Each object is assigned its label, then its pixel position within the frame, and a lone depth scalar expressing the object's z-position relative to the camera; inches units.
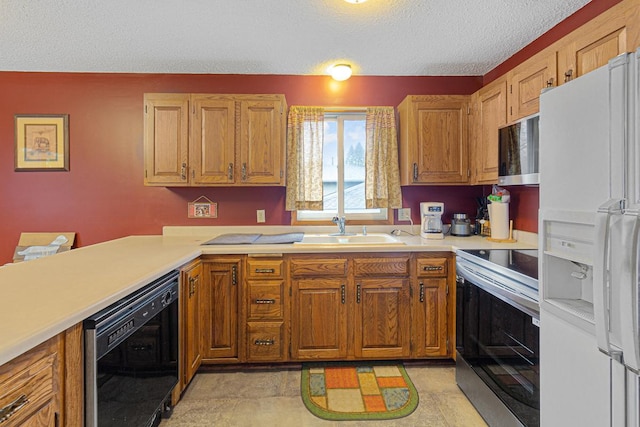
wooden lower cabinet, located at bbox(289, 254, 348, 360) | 87.2
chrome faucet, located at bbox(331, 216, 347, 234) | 107.4
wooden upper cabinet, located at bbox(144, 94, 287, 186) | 97.6
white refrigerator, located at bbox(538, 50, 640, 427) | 32.5
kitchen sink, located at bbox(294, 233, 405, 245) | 105.0
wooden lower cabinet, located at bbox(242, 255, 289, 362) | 86.5
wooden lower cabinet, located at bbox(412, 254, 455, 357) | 87.9
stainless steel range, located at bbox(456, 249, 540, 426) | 52.4
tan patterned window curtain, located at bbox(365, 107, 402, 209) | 109.8
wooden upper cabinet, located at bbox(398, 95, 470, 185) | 101.0
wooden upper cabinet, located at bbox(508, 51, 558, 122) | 68.7
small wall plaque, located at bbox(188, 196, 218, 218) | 112.3
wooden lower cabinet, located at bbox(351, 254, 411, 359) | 87.5
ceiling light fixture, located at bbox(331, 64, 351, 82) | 102.0
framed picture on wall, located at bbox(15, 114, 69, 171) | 108.7
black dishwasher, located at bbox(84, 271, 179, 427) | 42.0
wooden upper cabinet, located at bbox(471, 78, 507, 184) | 87.4
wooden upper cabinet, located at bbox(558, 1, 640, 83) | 48.8
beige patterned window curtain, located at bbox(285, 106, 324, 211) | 109.5
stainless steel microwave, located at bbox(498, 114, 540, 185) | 72.2
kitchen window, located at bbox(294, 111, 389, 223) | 115.4
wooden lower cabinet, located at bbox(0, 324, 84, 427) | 30.9
